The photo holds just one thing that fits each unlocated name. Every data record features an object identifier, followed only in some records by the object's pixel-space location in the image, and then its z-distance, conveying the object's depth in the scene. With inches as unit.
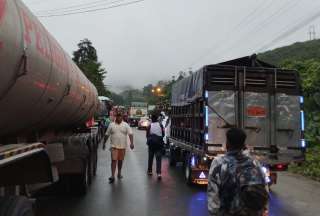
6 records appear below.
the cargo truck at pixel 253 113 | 227.0
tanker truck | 99.3
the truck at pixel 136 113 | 1592.5
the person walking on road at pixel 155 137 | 288.5
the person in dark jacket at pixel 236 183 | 91.5
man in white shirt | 271.9
